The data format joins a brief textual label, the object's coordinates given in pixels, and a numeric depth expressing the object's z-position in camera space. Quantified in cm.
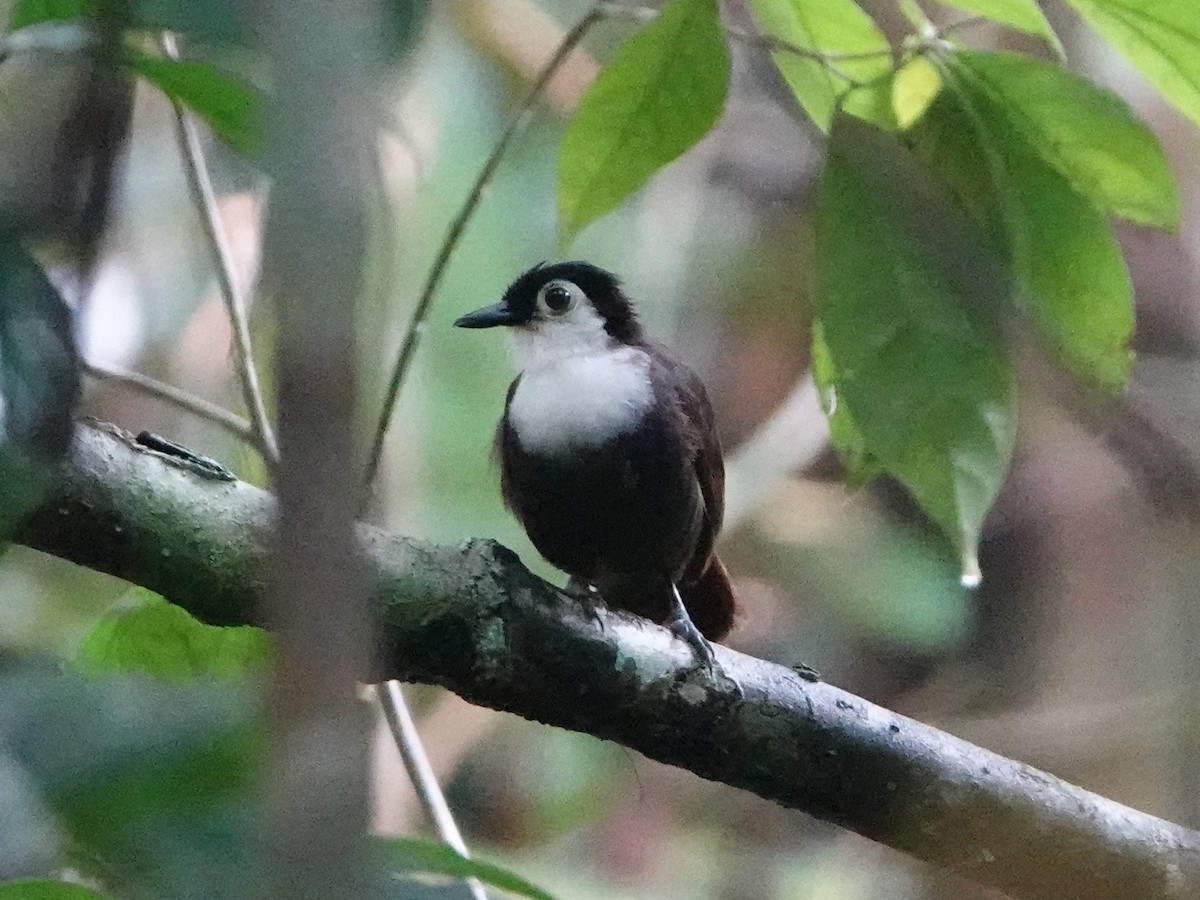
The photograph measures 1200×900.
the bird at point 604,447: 488
